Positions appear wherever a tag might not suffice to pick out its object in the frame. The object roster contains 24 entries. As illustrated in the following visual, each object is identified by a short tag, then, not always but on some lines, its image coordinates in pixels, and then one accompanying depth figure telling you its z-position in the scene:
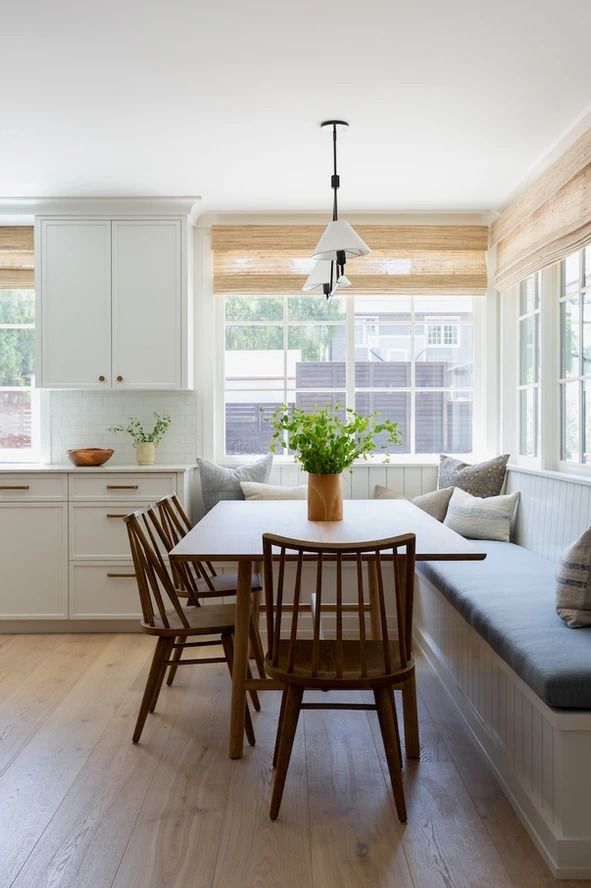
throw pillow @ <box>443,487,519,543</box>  4.15
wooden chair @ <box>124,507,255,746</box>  2.80
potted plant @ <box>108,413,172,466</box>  4.70
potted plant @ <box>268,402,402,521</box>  3.12
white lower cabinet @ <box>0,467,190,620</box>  4.40
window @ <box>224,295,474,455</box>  4.99
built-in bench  2.01
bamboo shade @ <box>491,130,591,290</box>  3.38
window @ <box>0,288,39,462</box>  4.99
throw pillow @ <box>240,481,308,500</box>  4.45
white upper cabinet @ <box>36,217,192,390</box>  4.59
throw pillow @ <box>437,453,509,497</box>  4.45
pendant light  3.12
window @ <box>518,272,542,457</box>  4.36
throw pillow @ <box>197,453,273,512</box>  4.58
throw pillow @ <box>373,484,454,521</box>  4.42
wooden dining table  2.48
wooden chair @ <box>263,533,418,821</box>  2.16
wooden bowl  4.53
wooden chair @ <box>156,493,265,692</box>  3.25
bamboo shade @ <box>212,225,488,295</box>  4.84
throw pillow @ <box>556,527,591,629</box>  2.44
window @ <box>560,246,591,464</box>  3.67
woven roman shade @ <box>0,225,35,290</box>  4.87
